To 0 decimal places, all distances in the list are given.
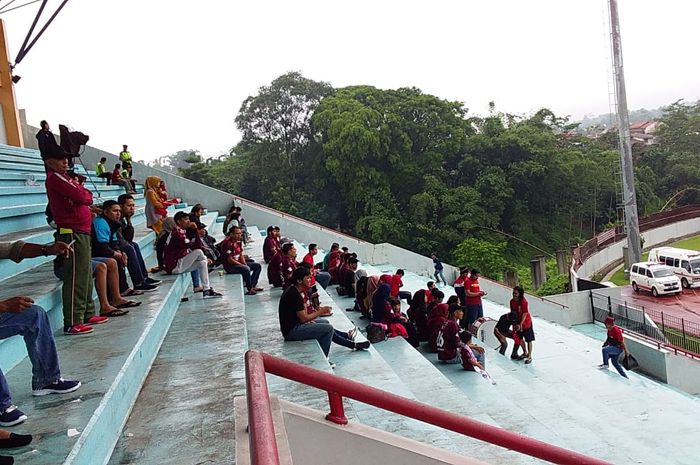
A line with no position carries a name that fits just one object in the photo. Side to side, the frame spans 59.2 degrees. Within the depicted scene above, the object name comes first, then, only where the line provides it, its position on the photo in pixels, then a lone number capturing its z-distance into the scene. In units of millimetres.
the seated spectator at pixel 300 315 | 5949
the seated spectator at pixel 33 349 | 2883
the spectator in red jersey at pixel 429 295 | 9361
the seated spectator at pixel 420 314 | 8992
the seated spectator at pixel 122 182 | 13812
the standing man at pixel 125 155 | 16062
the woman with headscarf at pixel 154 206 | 8016
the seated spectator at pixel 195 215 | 7652
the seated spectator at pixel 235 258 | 8617
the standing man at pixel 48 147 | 4215
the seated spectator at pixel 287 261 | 8367
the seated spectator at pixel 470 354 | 7969
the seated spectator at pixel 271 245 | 10045
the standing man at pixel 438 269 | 17141
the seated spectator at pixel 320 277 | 10266
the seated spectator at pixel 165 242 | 7402
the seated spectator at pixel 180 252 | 6996
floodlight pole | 24625
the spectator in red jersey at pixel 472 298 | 11133
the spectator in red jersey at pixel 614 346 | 10031
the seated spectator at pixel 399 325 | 8641
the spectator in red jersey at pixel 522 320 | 9930
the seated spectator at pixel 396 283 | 10648
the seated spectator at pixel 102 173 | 14117
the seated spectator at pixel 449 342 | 8122
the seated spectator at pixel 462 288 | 11362
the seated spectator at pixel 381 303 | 8664
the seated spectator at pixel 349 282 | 10984
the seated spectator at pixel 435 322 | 8555
